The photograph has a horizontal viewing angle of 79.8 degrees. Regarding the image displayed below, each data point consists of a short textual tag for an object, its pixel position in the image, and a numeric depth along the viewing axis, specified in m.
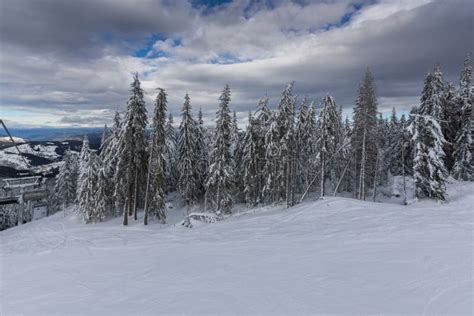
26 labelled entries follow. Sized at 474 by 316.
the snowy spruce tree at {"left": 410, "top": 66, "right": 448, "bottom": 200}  24.42
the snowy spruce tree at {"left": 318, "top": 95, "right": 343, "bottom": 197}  32.72
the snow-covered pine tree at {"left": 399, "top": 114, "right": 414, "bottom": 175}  28.38
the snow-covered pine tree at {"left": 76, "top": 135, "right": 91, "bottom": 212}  35.30
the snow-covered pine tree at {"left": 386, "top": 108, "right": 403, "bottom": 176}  46.49
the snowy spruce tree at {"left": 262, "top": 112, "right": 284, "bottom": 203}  33.12
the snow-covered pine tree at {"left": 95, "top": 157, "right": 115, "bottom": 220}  34.09
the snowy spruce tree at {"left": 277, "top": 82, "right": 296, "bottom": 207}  32.12
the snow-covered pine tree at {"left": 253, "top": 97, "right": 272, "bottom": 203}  36.09
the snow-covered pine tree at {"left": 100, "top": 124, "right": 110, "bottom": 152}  38.54
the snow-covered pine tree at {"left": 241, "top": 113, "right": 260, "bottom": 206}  36.34
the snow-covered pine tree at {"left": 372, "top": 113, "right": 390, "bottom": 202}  46.58
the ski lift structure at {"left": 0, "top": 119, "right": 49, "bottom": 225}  34.75
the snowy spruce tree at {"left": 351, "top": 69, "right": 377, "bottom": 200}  30.29
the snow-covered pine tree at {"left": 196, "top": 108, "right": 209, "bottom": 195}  40.91
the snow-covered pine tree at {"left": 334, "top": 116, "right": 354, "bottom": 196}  44.22
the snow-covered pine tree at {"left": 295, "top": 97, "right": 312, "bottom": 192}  35.84
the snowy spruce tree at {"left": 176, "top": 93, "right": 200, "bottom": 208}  36.94
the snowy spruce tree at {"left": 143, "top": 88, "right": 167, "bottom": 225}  27.93
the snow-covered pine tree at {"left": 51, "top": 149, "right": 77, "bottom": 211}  50.94
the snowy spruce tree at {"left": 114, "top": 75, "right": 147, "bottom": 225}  27.95
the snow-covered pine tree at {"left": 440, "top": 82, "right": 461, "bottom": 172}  36.28
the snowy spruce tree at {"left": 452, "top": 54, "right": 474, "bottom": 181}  34.38
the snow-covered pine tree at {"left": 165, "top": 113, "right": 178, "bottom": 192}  42.30
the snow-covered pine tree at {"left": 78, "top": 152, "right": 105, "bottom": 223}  34.16
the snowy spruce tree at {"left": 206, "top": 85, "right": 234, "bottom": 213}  34.09
